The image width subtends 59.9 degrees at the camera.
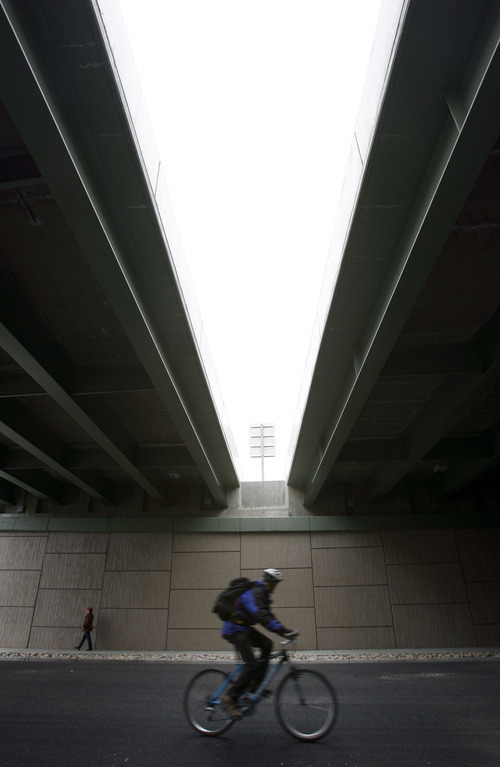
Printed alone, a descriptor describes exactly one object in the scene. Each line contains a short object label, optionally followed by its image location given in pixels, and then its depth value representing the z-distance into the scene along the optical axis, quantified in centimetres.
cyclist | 362
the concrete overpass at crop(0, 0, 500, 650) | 343
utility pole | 1511
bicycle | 365
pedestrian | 1191
